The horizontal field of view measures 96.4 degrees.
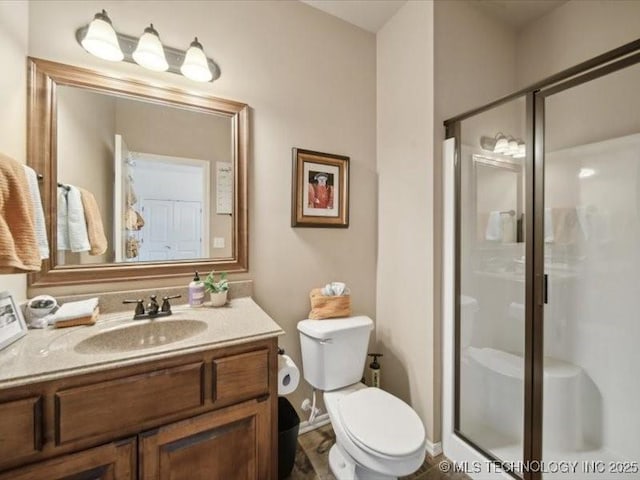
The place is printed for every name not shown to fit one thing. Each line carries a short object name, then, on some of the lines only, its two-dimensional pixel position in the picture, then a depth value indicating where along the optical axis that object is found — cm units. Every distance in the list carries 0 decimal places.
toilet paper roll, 123
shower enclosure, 131
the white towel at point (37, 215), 98
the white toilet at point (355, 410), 114
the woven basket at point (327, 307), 166
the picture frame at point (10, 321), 94
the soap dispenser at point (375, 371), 180
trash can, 138
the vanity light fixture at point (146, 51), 121
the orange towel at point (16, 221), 84
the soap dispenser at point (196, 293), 140
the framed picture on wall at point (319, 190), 172
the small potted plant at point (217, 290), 142
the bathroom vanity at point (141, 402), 79
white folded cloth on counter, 111
